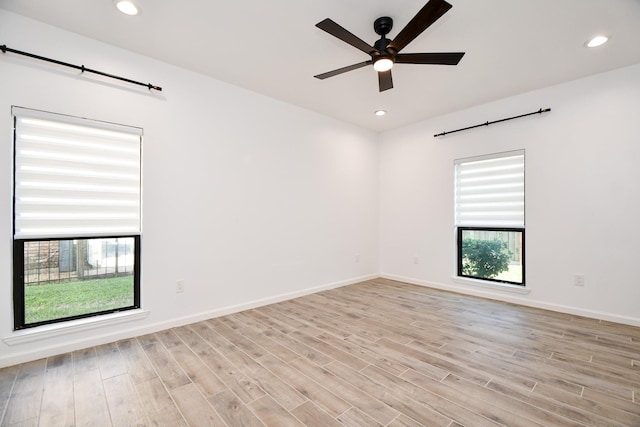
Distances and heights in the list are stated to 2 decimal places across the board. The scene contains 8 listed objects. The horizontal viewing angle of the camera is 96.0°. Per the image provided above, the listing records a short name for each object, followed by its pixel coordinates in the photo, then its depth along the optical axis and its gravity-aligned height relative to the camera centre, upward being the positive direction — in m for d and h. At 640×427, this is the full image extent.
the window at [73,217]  2.39 -0.04
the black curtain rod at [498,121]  3.64 +1.29
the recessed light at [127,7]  2.18 +1.59
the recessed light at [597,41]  2.60 +1.59
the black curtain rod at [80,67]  2.27 +1.28
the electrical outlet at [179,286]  3.12 -0.80
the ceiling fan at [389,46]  1.96 +1.30
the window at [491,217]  3.95 -0.05
